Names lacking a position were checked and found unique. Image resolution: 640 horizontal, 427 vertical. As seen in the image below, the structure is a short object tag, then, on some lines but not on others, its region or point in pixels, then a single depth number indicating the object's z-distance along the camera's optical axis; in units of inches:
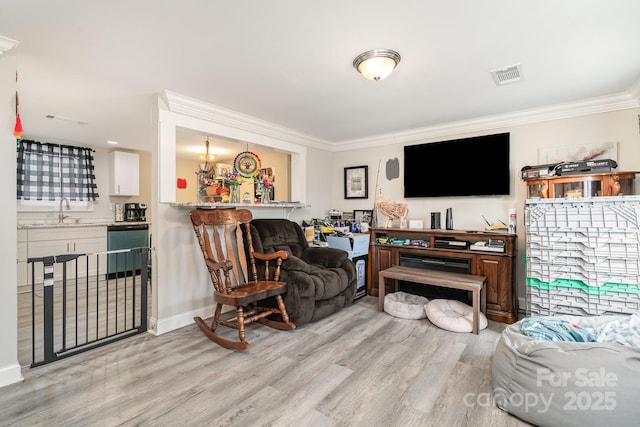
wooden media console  124.0
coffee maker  222.2
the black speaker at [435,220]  155.2
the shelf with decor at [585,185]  110.8
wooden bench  112.7
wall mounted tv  140.8
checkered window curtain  185.3
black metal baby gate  89.1
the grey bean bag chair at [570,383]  58.6
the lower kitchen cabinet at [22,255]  174.1
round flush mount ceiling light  84.8
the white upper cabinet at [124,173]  213.9
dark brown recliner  114.4
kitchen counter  176.2
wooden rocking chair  101.8
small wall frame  187.2
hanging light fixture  241.3
